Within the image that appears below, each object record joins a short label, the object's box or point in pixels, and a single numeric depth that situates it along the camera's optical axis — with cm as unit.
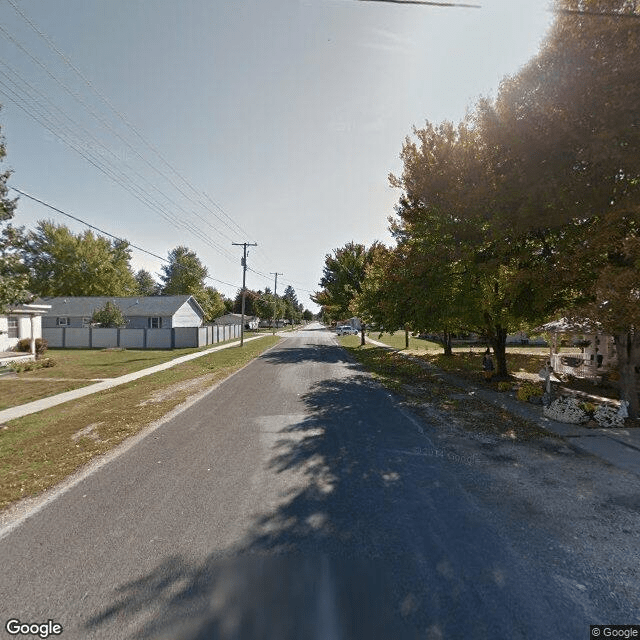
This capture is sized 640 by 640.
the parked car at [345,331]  5391
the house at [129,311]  3319
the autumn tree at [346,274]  3253
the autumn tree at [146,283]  7578
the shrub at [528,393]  1002
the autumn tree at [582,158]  671
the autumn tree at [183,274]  5741
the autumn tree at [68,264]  4541
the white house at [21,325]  1886
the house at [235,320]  7081
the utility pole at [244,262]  3025
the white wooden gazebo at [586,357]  1385
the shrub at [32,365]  1548
